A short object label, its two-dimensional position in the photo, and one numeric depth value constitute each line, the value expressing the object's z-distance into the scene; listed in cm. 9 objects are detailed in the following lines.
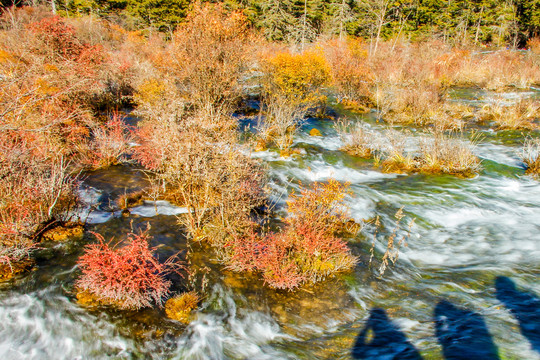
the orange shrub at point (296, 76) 1200
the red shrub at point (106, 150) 826
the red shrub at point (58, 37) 1009
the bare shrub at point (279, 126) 1061
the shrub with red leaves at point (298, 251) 453
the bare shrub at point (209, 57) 1044
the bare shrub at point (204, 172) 505
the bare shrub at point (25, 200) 437
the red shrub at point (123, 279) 370
